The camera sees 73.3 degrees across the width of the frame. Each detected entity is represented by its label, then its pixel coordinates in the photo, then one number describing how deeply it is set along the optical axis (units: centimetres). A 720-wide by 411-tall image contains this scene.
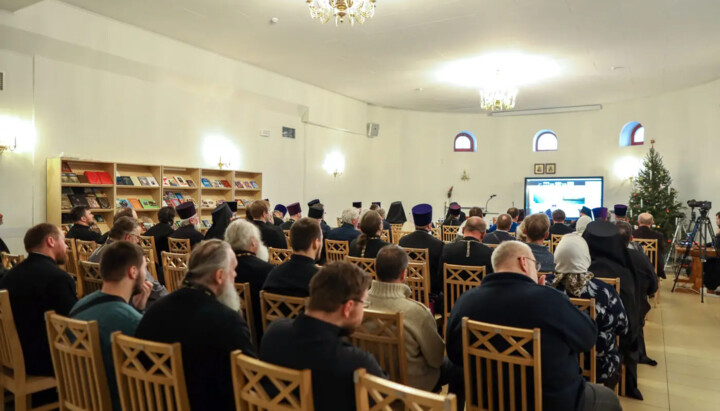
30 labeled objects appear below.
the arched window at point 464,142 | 1572
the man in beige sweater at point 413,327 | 236
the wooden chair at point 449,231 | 839
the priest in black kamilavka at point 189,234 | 543
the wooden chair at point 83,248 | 474
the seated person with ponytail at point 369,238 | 451
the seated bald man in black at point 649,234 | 650
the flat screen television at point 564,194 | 1390
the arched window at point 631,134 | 1345
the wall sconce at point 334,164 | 1269
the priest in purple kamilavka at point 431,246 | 473
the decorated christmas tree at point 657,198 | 1105
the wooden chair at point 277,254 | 457
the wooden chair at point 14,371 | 254
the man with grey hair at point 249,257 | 326
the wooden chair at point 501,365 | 201
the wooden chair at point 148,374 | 170
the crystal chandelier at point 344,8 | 568
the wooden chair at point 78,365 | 196
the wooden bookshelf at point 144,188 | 684
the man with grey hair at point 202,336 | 186
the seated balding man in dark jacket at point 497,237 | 538
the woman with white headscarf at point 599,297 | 299
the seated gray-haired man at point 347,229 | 584
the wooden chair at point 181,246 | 509
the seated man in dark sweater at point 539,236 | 397
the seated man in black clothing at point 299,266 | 288
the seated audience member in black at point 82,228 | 548
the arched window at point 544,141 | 1488
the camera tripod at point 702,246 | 713
